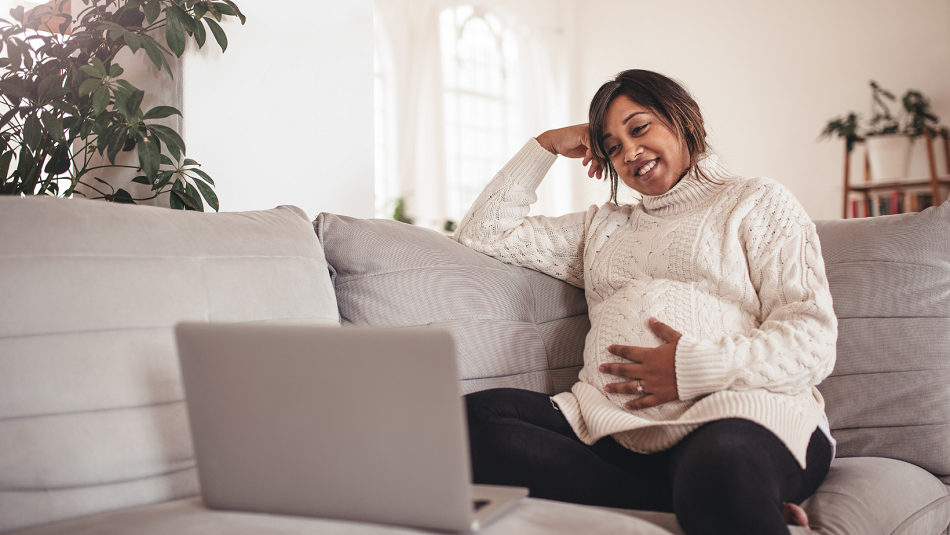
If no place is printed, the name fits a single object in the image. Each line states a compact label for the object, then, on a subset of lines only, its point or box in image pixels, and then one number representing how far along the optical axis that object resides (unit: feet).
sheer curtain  16.89
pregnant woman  3.13
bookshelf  12.76
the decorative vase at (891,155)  13.14
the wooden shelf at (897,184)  12.85
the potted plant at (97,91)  4.60
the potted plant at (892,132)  13.08
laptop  1.98
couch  2.71
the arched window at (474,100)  17.67
